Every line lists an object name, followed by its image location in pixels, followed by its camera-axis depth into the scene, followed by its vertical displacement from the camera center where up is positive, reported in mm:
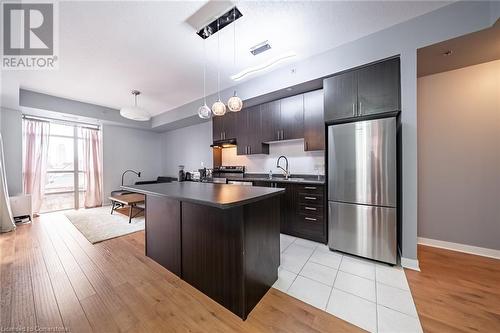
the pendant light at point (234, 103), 2285 +814
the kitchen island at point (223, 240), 1466 -718
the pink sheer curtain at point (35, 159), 4422 +247
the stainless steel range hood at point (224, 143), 4340 +586
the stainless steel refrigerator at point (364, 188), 2184 -305
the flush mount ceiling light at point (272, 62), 2389 +1439
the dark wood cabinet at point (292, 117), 3212 +905
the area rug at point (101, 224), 3244 -1199
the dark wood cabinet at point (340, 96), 2451 +991
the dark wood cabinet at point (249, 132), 3818 +752
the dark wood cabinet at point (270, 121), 3515 +920
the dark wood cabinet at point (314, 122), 2984 +757
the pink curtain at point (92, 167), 5328 +33
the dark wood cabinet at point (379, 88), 2195 +985
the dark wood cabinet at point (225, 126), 4234 +999
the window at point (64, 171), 4887 -73
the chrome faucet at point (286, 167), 3684 -23
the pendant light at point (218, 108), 2328 +766
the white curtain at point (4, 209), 3359 -759
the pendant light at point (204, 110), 2533 +808
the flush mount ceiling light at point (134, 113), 3338 +1040
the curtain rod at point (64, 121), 4506 +1316
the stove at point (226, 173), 4402 -166
